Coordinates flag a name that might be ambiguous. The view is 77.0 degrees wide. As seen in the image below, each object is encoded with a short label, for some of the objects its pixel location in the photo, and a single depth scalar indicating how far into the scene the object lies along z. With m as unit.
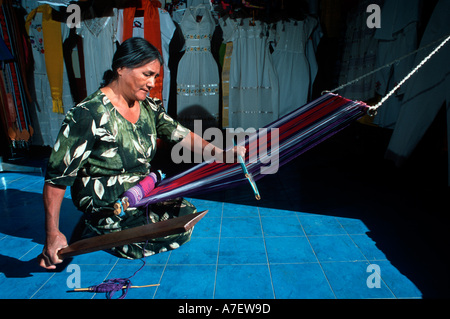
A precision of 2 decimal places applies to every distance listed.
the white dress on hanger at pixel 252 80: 3.63
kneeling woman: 1.33
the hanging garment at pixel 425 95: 2.53
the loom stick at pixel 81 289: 1.49
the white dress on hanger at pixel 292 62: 3.66
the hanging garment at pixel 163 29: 3.43
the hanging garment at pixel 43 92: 3.79
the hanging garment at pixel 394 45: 2.88
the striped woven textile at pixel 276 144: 1.58
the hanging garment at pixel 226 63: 3.61
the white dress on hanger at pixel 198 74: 3.50
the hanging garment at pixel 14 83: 3.57
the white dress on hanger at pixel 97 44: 3.51
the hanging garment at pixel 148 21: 3.37
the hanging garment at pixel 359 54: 3.47
